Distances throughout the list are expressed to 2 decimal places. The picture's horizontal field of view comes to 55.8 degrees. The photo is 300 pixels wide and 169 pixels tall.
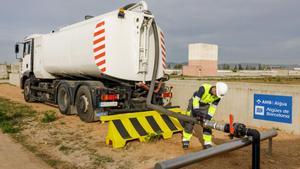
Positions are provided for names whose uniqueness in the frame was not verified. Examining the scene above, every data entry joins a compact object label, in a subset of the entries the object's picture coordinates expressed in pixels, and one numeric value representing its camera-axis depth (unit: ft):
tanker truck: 25.89
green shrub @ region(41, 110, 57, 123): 29.53
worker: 18.90
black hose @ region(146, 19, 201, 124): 21.70
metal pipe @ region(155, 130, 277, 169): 8.86
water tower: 178.33
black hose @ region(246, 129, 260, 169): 12.45
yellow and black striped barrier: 21.01
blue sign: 25.70
